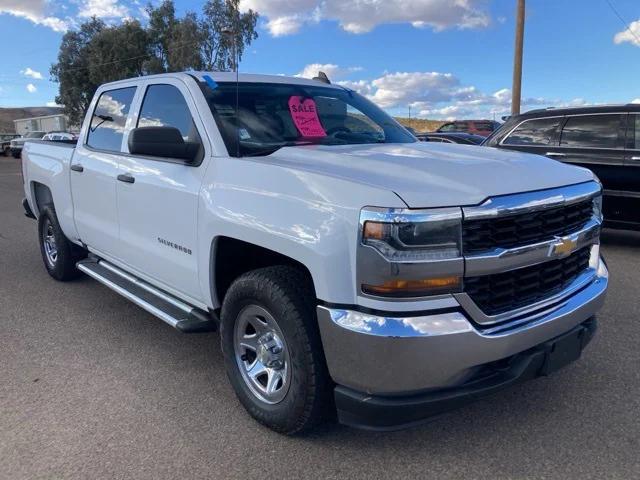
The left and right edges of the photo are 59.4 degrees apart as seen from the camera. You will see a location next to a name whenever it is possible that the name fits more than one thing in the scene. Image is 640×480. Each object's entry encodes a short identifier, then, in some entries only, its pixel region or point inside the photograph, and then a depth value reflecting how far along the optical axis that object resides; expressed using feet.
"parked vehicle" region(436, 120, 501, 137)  79.61
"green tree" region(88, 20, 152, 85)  133.90
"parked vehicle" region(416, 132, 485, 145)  43.97
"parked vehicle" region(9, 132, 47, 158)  114.21
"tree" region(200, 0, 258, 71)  114.84
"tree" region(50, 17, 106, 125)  145.69
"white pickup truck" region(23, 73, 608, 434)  7.71
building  184.10
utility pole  51.59
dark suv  22.70
